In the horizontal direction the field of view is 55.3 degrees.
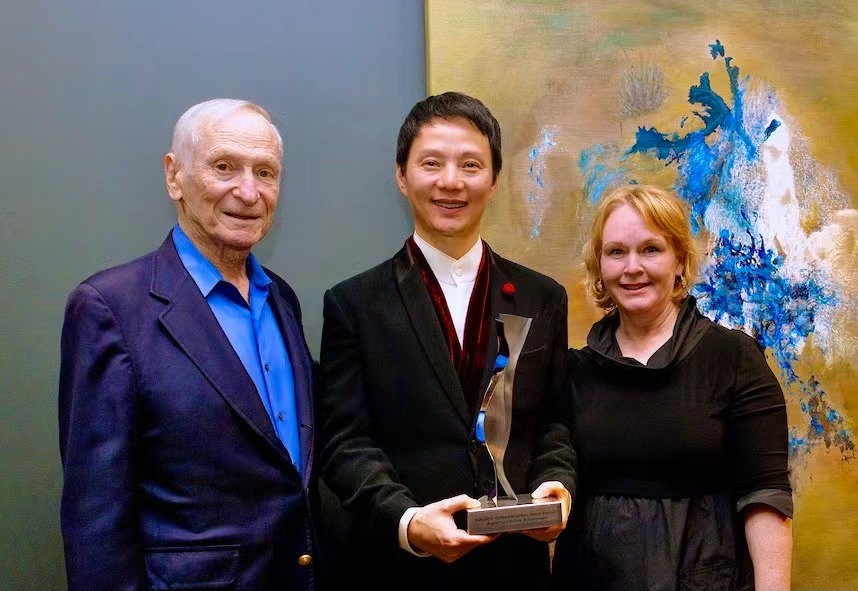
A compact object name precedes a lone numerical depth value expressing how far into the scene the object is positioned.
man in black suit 1.63
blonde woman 1.65
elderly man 1.39
